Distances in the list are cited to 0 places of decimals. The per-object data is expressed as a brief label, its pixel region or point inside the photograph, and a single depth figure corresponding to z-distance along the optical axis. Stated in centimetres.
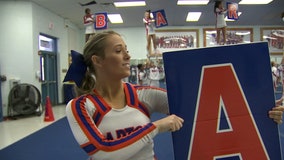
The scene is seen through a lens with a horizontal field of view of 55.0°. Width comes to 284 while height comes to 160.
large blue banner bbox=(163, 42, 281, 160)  126
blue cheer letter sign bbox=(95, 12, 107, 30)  526
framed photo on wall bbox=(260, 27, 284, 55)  1418
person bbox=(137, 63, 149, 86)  899
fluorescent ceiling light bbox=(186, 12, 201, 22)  1151
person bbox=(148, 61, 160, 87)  808
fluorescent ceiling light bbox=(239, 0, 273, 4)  993
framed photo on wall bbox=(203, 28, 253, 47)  1377
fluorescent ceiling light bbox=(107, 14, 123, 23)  1152
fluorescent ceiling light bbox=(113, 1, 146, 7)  962
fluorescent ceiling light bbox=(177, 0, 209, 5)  967
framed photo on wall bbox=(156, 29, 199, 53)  1380
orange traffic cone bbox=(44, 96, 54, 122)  724
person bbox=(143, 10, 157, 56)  524
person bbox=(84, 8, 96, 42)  528
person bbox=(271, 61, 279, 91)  938
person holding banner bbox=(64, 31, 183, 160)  111
